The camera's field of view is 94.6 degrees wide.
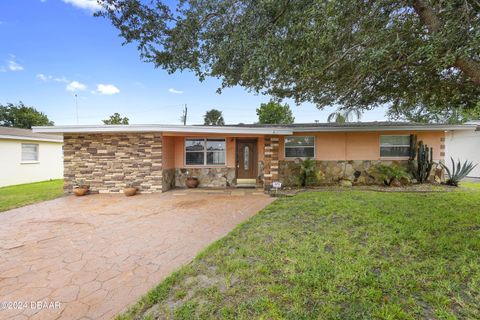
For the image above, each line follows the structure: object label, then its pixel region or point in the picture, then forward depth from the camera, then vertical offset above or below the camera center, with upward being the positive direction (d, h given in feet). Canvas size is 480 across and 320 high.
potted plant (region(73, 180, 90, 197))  27.50 -4.21
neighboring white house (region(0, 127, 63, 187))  35.55 -0.41
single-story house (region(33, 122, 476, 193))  28.73 +0.19
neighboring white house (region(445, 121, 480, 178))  40.22 +1.86
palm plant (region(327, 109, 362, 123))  48.80 +8.97
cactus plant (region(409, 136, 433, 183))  31.19 -0.76
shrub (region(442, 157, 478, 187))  30.37 -2.58
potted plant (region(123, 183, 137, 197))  27.35 -4.42
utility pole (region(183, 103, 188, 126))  95.76 +17.51
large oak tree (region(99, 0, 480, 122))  11.80 +7.01
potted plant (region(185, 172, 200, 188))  32.40 -3.93
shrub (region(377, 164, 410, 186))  30.40 -2.40
